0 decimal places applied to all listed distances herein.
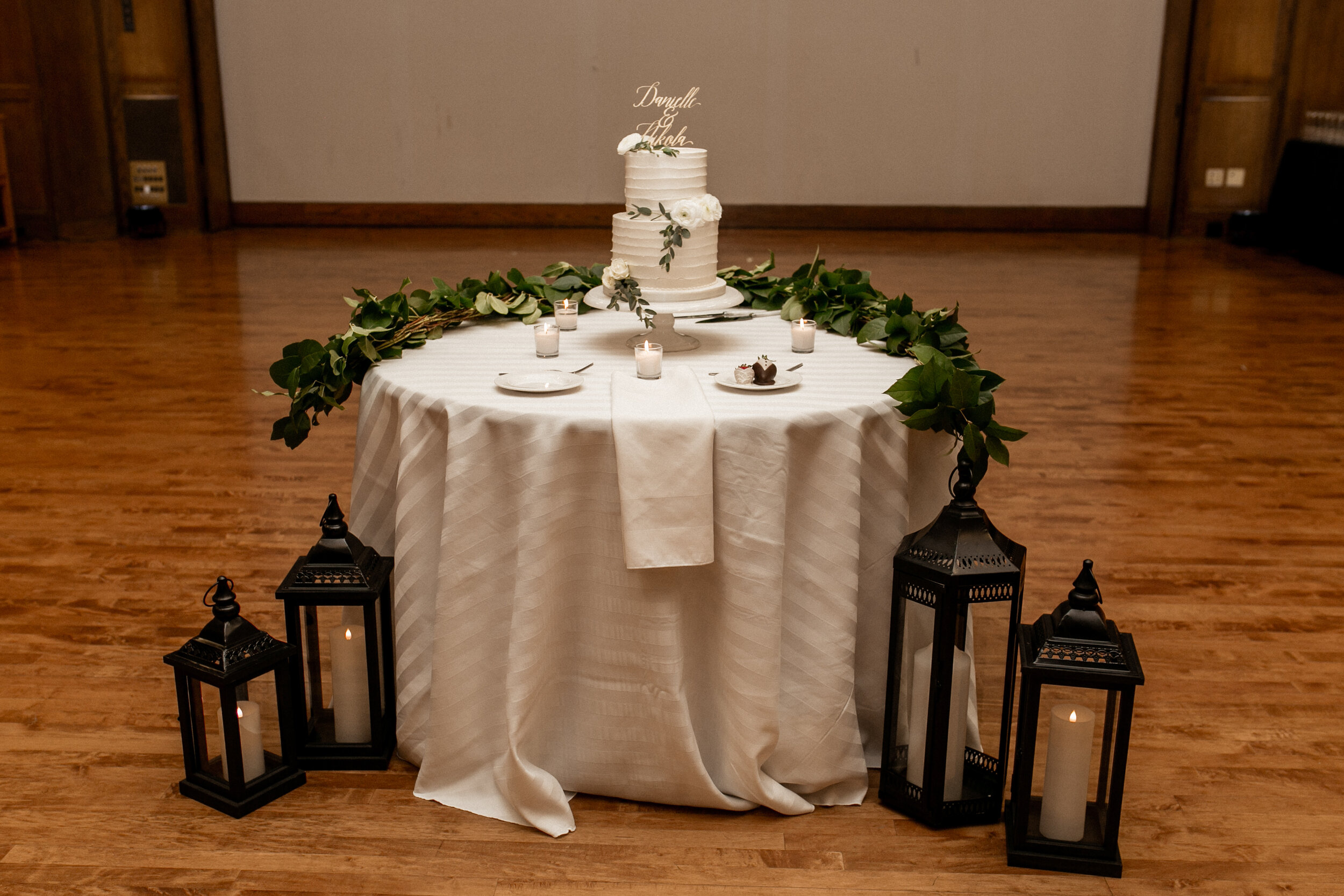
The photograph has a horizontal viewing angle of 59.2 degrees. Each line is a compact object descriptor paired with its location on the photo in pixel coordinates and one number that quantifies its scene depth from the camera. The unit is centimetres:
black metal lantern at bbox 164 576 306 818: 192
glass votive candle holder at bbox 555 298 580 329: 252
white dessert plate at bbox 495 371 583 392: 199
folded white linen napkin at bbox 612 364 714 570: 182
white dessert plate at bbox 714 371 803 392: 200
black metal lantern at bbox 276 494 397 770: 200
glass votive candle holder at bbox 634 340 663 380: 205
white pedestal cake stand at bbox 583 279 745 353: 221
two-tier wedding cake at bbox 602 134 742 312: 214
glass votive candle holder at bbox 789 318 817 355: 233
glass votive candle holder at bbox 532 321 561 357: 224
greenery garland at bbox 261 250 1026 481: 191
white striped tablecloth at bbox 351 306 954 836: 188
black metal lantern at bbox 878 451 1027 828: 183
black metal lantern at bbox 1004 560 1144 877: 176
